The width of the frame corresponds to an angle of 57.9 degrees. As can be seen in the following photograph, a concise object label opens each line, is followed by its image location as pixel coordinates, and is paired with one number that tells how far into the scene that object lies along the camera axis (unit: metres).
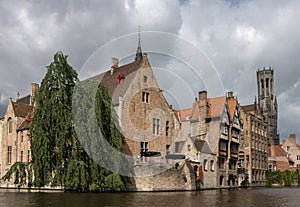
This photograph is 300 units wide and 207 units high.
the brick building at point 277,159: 54.55
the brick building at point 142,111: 29.78
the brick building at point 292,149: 61.93
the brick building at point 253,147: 45.48
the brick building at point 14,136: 33.07
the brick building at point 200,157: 31.93
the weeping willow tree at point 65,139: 21.79
